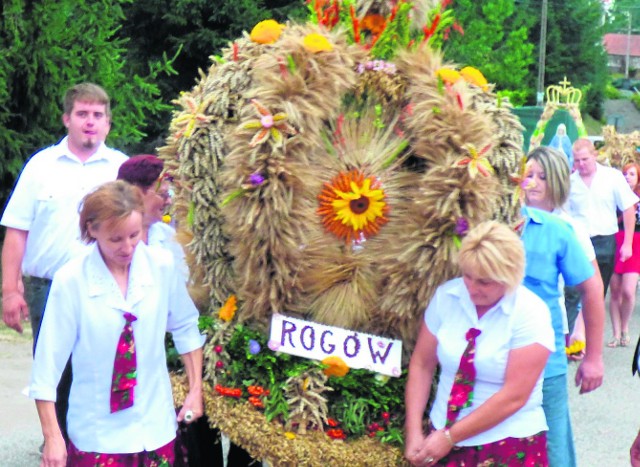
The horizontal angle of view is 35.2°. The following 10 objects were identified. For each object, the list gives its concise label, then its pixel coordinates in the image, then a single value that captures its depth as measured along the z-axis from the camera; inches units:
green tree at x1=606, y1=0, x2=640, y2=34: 1993.7
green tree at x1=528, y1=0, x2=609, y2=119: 1688.0
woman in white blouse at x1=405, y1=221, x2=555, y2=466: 132.5
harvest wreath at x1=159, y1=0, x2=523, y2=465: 139.6
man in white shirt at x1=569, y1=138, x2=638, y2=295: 323.0
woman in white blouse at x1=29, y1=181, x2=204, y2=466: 126.1
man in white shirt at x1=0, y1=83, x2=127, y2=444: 184.1
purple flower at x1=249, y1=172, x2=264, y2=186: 138.8
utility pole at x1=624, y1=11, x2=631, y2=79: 3624.5
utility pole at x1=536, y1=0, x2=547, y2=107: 1435.8
